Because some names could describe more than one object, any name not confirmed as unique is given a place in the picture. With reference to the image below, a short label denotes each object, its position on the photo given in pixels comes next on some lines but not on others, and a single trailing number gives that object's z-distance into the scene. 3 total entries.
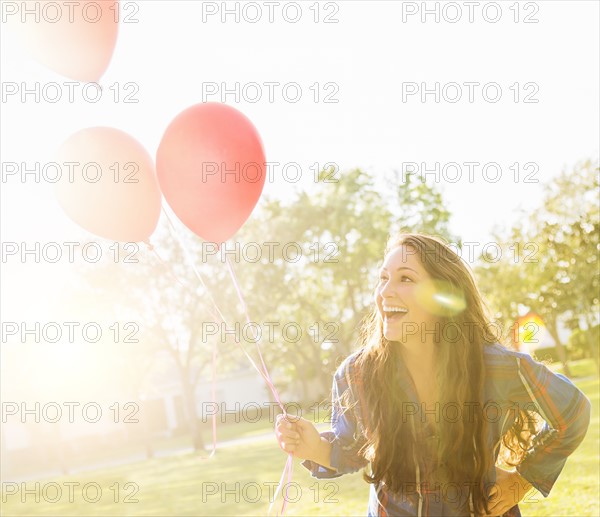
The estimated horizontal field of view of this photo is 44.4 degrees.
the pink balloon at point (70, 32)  3.61
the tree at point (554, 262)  22.84
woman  2.36
